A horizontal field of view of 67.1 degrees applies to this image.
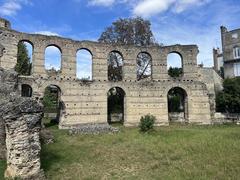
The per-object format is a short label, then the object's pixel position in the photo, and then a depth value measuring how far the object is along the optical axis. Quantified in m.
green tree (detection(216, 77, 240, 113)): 18.66
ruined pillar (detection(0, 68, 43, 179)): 5.50
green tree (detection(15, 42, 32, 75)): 24.00
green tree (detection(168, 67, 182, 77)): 22.98
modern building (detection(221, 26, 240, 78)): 24.83
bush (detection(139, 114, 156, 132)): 12.45
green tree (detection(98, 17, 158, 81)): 21.78
